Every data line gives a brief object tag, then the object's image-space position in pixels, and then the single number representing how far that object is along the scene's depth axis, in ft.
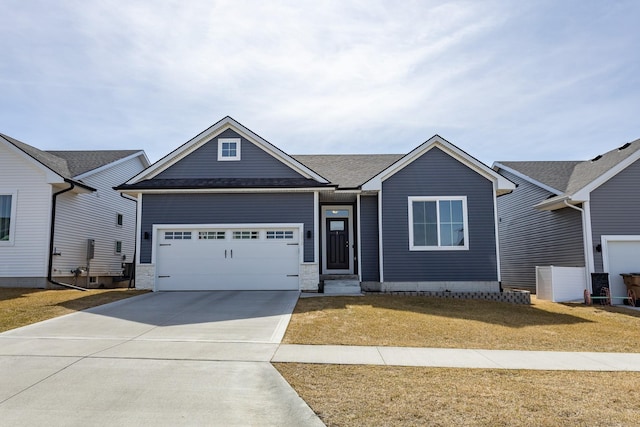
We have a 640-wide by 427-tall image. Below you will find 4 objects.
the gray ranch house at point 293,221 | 47.70
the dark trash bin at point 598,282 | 47.57
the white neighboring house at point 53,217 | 50.26
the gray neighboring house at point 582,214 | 49.11
